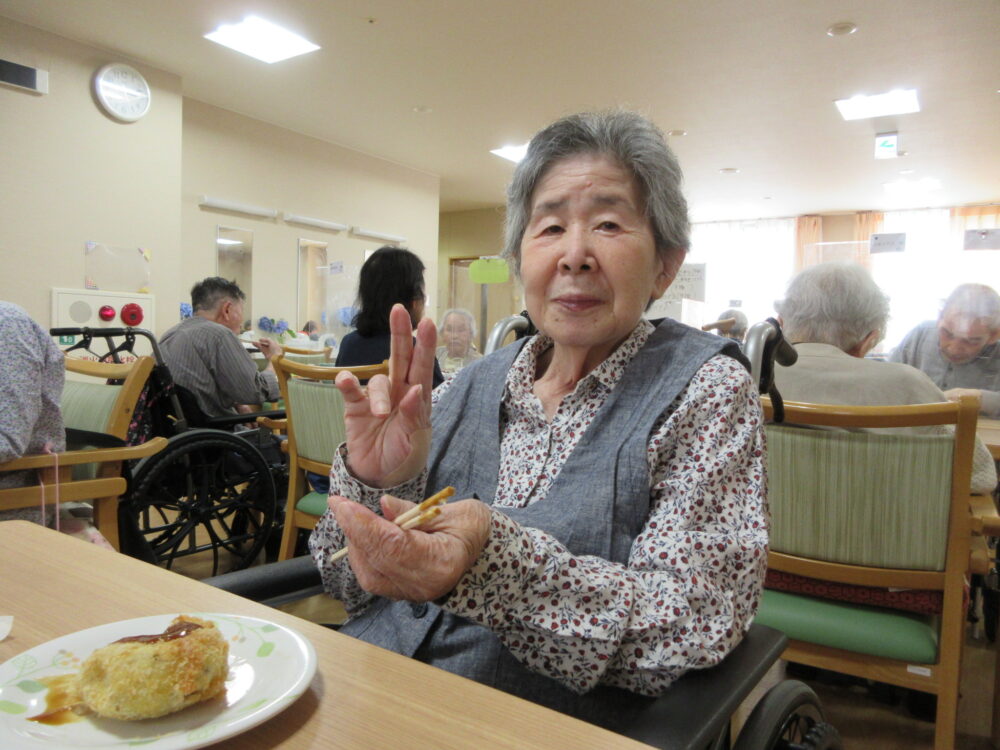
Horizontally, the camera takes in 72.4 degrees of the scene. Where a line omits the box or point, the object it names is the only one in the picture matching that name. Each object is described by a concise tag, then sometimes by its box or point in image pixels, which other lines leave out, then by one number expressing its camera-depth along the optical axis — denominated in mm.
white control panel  4285
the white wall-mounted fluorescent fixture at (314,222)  6145
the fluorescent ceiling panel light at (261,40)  4180
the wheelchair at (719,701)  638
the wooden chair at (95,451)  1607
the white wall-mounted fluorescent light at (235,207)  5422
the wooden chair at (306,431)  2068
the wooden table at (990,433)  1976
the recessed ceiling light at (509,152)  6671
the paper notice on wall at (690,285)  3375
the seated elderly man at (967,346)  2889
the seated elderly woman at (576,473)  732
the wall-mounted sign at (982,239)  3549
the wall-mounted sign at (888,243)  3795
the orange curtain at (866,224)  9469
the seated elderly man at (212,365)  3100
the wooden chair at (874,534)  1255
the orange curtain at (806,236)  9727
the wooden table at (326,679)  502
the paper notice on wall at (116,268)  4414
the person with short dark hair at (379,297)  2801
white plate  490
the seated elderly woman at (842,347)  1653
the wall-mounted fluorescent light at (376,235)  6828
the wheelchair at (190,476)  2373
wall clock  4391
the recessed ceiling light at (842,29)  3880
